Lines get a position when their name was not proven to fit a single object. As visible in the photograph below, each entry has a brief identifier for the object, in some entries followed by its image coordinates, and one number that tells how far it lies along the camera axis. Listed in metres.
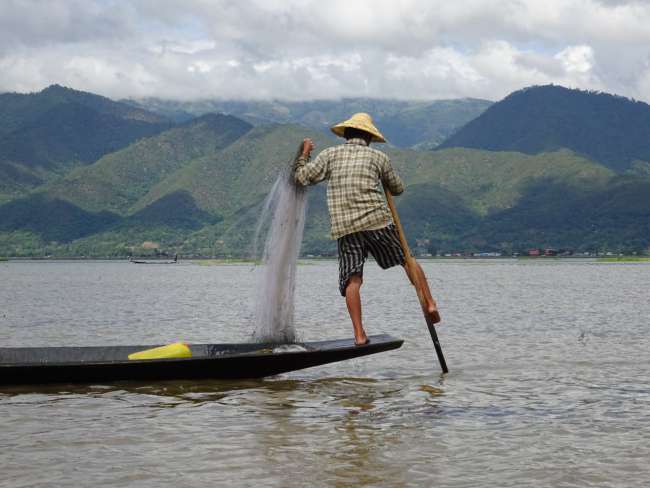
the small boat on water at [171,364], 9.47
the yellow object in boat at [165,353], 10.29
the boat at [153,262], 193.96
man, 9.96
